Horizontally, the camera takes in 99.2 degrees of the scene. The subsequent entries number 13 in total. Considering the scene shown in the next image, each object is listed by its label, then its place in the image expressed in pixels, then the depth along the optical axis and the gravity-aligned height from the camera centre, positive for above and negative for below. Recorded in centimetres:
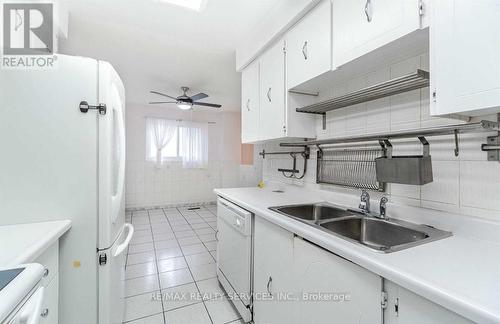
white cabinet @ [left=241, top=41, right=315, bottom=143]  183 +54
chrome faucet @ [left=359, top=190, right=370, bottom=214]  135 -27
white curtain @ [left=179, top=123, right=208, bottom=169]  535 +41
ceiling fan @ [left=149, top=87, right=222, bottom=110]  356 +102
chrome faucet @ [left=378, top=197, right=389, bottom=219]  124 -27
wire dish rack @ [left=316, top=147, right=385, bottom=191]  144 -5
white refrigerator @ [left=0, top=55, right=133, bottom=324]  106 -3
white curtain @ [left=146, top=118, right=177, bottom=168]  501 +67
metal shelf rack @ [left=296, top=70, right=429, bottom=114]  103 +42
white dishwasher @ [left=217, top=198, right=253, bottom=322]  155 -76
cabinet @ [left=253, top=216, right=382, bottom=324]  80 -58
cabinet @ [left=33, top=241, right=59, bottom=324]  91 -58
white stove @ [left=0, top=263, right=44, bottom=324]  53 -36
